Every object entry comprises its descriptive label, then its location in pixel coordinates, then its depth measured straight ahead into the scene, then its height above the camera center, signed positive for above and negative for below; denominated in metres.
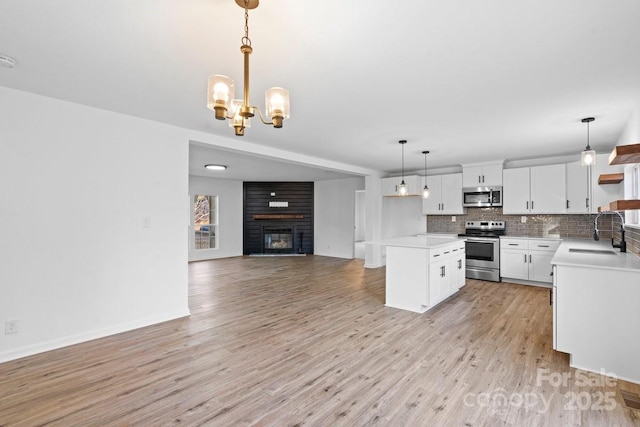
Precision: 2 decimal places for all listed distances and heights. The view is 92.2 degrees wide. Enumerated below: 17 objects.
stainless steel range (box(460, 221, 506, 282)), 5.83 -0.68
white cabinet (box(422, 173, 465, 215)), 6.54 +0.43
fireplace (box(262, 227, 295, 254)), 9.91 -0.78
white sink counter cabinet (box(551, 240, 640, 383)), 2.43 -0.82
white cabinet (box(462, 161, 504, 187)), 6.05 +0.83
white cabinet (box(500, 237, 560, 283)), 5.33 -0.76
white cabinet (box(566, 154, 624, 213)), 4.94 +0.46
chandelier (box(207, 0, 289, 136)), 1.76 +0.69
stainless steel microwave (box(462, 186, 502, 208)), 6.07 +0.39
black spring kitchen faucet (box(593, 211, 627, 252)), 3.57 -0.33
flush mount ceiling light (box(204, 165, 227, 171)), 7.14 +1.12
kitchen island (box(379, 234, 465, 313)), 4.08 -0.80
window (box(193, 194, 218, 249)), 8.98 -0.18
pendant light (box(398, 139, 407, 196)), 5.29 +0.44
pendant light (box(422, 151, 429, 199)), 5.43 +0.46
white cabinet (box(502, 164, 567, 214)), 5.41 +0.47
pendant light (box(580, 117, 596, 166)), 3.22 +0.62
